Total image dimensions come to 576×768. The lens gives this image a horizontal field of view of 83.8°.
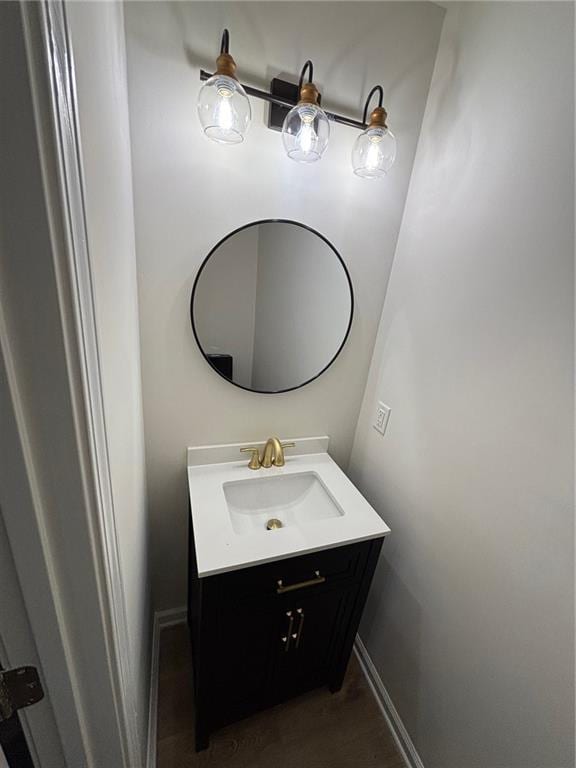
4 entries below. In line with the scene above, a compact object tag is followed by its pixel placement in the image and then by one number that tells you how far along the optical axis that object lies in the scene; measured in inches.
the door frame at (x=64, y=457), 12.0
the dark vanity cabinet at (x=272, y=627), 37.2
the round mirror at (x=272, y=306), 41.7
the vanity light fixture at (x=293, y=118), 32.0
